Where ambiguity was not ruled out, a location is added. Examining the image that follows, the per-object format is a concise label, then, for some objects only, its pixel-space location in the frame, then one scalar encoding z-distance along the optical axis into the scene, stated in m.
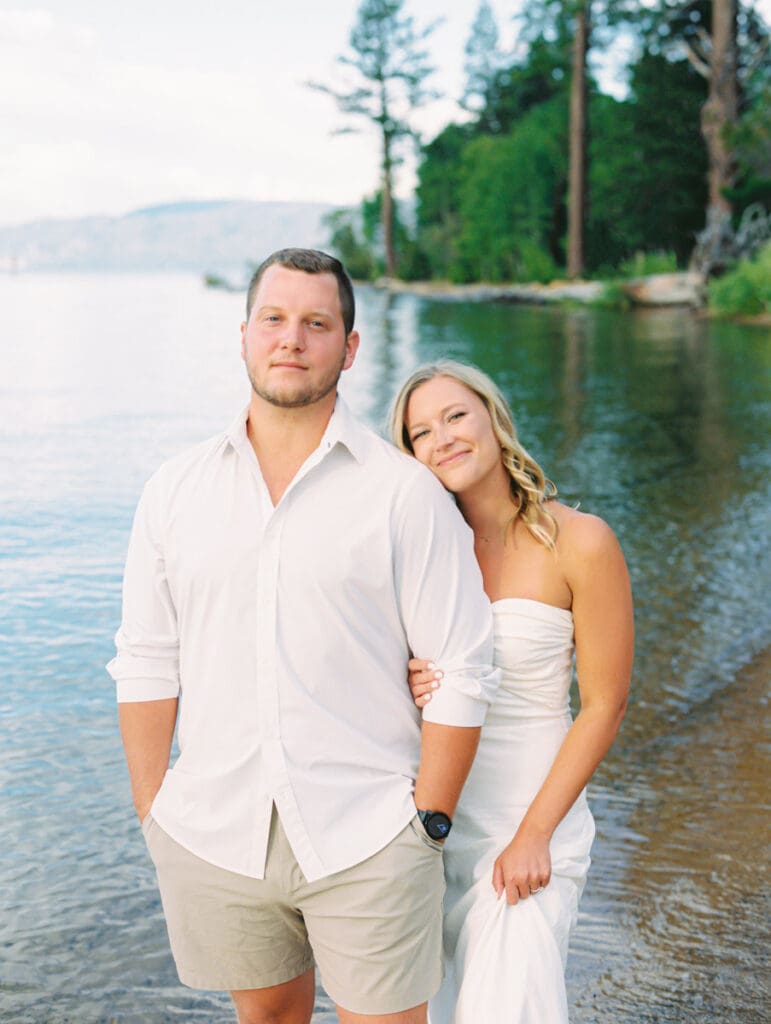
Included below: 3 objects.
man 2.05
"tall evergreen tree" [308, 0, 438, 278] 50.34
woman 2.19
